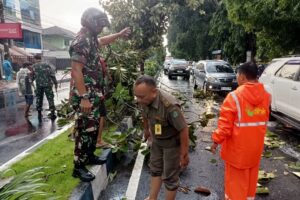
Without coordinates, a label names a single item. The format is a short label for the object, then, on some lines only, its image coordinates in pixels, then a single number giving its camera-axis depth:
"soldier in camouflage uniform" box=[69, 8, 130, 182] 2.64
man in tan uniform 2.19
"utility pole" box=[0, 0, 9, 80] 17.59
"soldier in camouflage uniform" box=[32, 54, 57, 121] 6.31
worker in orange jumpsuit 2.26
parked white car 4.77
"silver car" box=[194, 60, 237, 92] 10.09
